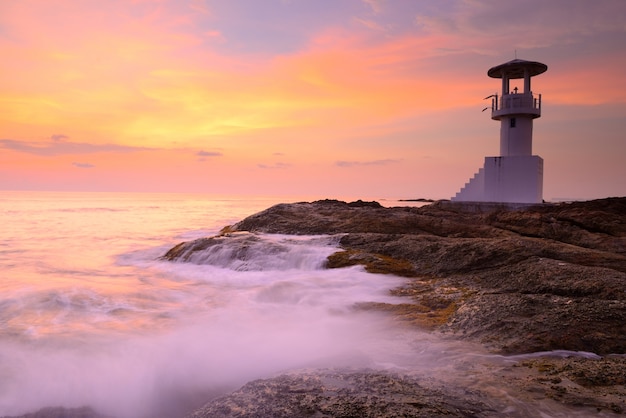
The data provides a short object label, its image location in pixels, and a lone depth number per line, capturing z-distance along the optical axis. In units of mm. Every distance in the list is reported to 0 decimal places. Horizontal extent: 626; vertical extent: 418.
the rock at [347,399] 3016
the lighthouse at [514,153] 25641
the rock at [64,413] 4021
